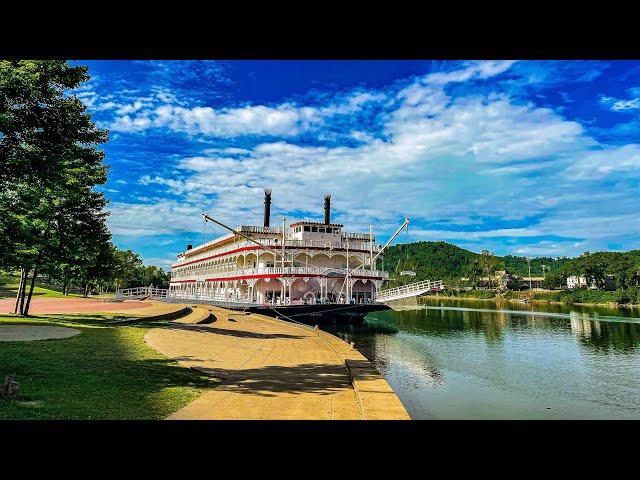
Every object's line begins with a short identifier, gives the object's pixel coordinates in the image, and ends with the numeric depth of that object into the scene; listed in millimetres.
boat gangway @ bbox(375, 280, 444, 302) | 33503
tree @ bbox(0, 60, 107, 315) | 9922
